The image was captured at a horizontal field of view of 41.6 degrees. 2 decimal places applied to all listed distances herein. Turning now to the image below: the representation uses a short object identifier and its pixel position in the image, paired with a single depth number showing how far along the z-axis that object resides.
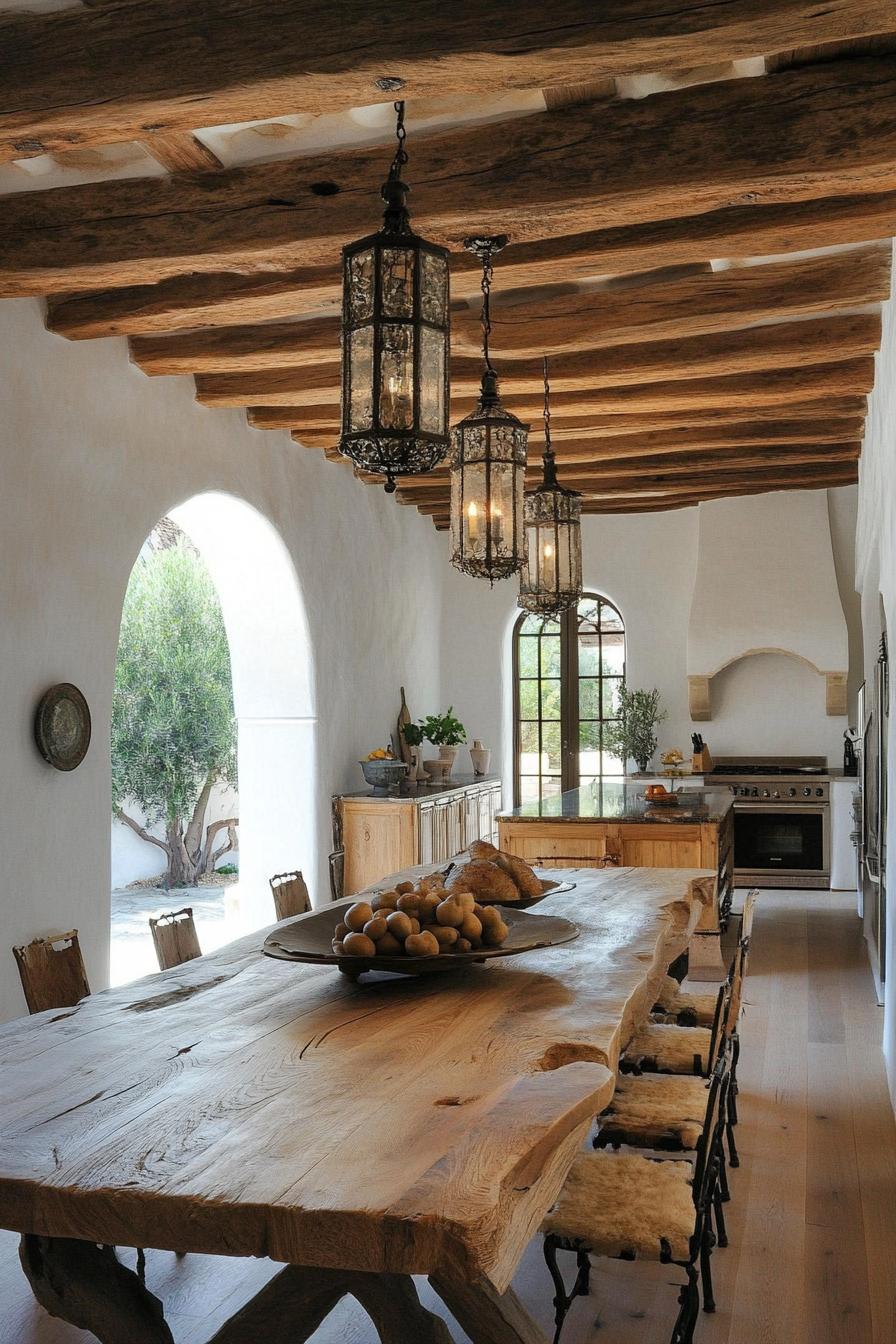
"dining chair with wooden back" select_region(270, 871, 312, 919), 4.21
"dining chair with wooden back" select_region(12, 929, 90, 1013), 3.06
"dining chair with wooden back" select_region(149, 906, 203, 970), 3.41
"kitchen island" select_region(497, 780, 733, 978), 6.36
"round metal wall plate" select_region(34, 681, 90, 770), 4.81
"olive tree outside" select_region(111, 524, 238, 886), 11.57
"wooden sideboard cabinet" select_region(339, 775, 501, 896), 7.69
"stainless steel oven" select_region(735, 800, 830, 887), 9.43
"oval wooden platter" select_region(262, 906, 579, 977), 2.64
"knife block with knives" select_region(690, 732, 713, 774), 9.70
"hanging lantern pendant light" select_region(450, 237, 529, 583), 3.85
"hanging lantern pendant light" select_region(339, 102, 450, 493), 2.55
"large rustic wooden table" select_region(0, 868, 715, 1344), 1.58
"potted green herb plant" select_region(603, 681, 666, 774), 10.17
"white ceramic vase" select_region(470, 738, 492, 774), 9.80
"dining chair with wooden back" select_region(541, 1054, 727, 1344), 2.35
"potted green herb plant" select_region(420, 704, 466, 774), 9.28
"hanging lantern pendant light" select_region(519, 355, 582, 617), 4.79
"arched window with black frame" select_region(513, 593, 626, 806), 10.64
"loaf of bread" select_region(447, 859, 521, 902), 3.28
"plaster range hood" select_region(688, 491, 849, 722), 9.64
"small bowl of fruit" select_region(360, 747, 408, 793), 7.93
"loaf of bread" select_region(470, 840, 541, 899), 3.36
